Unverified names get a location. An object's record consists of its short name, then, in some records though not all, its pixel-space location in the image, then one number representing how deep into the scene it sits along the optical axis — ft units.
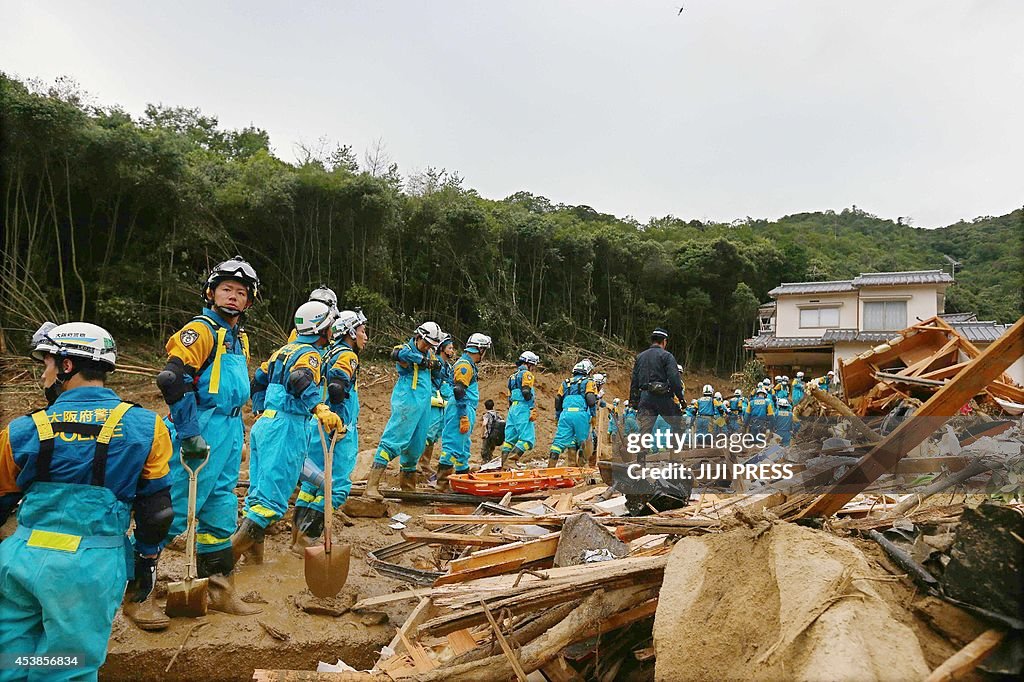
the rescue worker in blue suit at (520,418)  40.19
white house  85.81
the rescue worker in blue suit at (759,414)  54.85
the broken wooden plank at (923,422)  9.20
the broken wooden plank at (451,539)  14.55
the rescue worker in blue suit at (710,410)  57.72
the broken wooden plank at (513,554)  12.34
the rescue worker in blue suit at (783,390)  62.54
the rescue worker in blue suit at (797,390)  63.94
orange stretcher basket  25.85
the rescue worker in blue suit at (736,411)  58.44
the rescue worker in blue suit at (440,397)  30.83
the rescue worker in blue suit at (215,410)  13.32
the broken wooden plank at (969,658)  6.63
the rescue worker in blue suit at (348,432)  17.90
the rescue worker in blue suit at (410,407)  26.37
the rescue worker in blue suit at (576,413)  40.29
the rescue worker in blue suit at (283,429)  15.96
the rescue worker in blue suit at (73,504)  8.52
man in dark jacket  29.19
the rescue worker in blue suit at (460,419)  31.89
